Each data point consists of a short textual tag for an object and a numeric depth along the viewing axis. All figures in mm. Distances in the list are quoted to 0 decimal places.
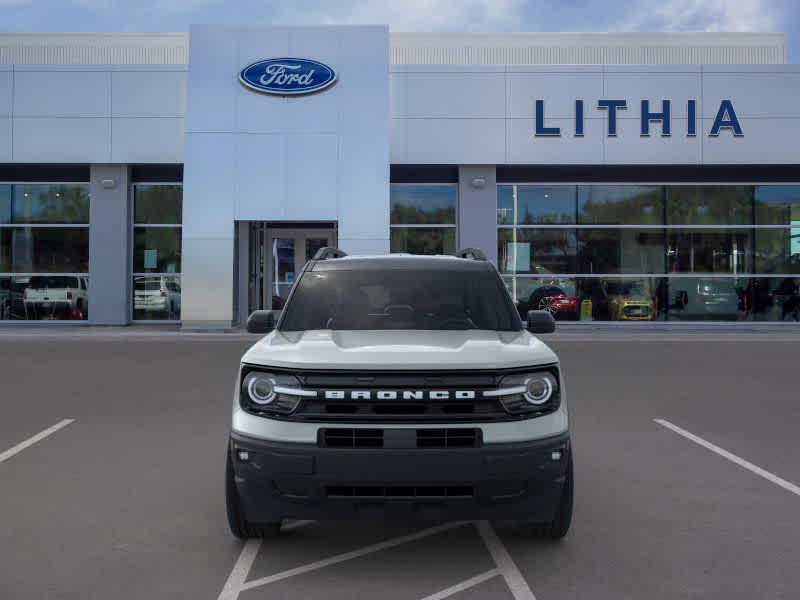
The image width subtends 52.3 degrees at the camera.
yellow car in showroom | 25344
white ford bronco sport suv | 4090
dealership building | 22953
